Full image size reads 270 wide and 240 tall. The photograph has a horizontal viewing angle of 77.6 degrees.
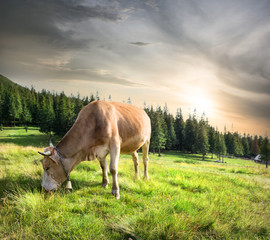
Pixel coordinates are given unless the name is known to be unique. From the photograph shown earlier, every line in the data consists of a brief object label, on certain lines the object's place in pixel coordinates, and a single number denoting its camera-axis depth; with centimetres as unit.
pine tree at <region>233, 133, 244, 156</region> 8994
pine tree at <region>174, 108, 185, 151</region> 8237
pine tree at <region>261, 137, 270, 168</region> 6700
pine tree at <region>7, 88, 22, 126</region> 7138
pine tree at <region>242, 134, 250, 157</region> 11254
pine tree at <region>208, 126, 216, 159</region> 7745
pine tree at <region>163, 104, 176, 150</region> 7431
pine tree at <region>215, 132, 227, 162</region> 7319
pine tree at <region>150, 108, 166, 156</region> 5860
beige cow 445
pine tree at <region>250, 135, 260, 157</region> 11388
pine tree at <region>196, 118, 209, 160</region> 6769
